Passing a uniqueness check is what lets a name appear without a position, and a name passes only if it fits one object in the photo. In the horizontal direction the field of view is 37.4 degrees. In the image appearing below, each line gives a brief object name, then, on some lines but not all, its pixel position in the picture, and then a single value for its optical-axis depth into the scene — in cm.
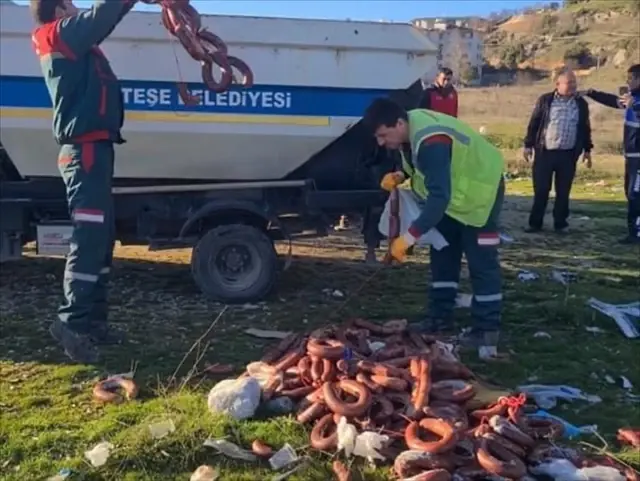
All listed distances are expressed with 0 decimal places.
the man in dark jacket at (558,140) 1000
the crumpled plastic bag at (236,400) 448
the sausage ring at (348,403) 429
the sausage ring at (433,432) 395
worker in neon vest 531
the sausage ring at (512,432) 412
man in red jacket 971
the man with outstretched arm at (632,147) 974
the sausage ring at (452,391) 448
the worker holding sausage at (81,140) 529
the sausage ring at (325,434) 418
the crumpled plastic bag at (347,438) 413
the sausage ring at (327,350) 477
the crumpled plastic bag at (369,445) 409
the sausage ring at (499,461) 385
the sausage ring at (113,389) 484
